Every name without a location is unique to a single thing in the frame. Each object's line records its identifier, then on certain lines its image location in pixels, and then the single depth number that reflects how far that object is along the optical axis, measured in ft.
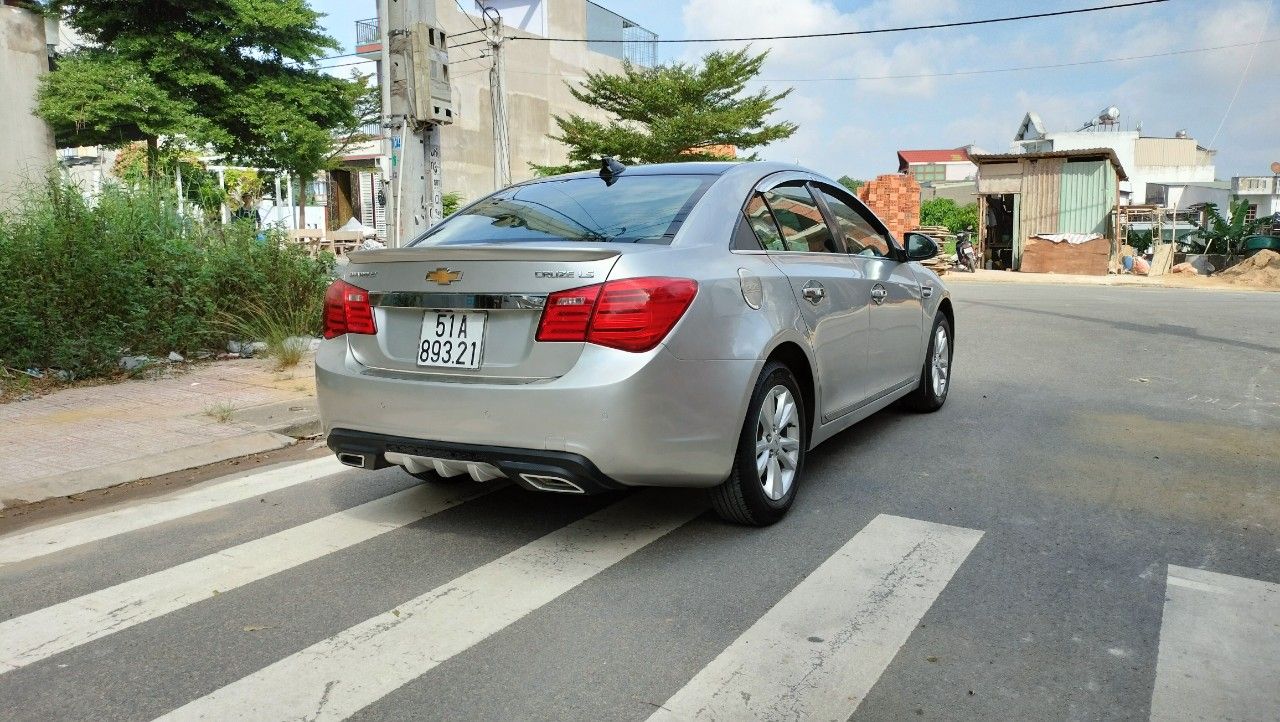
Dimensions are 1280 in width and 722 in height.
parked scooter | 94.89
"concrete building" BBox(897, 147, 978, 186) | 240.94
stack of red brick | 96.27
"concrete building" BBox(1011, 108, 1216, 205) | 203.40
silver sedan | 11.55
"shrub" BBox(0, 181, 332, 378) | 24.54
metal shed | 97.71
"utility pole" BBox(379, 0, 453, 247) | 29.60
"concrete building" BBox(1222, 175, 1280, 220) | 207.72
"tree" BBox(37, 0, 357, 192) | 66.90
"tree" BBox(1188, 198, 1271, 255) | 91.56
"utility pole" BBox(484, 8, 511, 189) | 80.02
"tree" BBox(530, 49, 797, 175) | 104.73
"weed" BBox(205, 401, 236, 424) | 20.97
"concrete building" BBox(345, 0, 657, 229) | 138.31
